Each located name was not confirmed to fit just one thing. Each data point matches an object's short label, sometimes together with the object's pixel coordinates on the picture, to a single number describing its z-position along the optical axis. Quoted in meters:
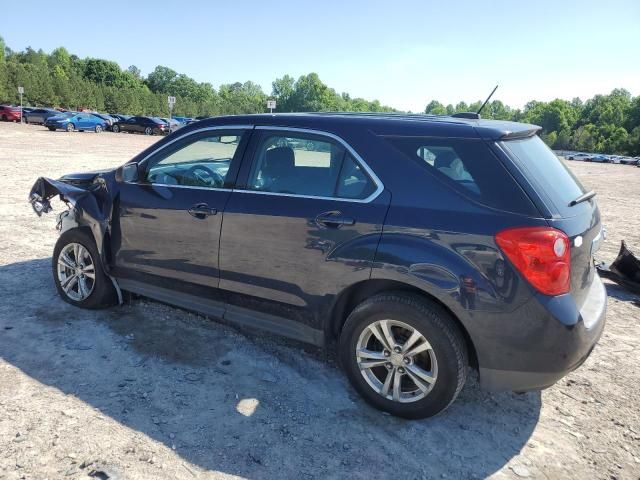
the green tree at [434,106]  174.01
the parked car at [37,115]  42.97
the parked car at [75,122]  38.34
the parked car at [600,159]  85.69
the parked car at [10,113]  43.50
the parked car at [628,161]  80.76
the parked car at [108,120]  45.02
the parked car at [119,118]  45.63
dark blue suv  2.86
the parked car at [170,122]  44.86
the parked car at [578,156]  89.75
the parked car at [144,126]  44.25
